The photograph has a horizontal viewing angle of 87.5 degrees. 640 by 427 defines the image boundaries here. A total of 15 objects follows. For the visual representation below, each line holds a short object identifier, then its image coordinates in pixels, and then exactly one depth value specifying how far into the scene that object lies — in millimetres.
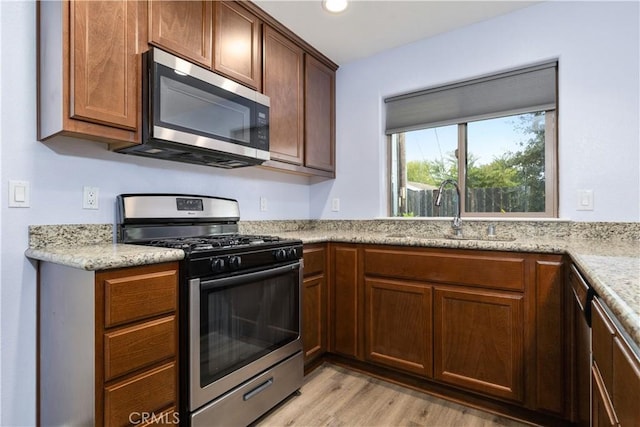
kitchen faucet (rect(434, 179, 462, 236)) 2279
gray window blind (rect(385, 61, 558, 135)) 2143
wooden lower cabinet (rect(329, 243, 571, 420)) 1622
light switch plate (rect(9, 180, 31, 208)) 1375
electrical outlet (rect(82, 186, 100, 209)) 1593
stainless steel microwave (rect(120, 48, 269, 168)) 1533
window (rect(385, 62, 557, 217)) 2184
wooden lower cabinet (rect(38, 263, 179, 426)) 1123
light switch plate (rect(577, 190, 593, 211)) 1940
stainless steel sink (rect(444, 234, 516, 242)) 2143
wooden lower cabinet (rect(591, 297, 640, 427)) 639
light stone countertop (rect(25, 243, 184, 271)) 1108
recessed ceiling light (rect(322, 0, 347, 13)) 2021
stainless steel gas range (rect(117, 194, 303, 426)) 1378
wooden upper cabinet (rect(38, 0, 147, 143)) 1312
